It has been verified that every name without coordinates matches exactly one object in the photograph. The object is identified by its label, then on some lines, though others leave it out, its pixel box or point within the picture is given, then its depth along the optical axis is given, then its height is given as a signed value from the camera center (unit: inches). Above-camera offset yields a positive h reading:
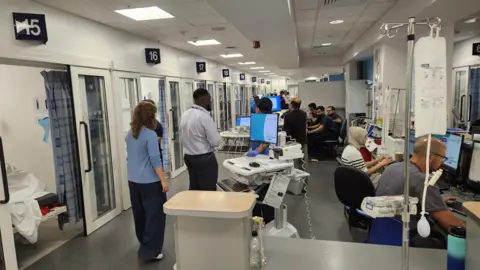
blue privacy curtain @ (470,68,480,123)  285.4 -1.2
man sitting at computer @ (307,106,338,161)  292.7 -31.4
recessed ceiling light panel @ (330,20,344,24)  210.1 +48.2
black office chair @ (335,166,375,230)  107.0 -31.7
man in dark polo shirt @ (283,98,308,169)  203.2 -16.7
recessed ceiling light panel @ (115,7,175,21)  149.1 +43.3
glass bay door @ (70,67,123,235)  148.1 -19.0
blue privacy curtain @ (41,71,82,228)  137.9 -14.8
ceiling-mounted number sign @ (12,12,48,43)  115.3 +29.9
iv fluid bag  44.1 +1.1
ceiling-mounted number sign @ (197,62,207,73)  310.5 +33.1
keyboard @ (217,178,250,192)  124.7 -33.4
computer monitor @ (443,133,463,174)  110.4 -20.4
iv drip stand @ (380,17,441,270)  45.1 -3.1
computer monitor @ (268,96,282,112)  398.2 -4.3
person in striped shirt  137.9 -26.3
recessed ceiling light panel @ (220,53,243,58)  329.0 +46.6
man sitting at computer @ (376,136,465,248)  83.7 -25.3
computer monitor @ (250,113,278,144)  139.0 -12.5
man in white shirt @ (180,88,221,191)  137.0 -17.1
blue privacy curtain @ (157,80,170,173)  244.4 -15.3
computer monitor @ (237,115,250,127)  243.7 -15.7
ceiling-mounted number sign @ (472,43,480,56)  258.4 +33.3
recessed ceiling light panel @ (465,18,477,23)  202.5 +44.3
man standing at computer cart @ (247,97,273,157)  144.5 -20.4
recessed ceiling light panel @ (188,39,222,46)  240.9 +44.8
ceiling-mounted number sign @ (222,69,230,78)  413.1 +35.7
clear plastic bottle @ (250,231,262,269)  56.3 -26.4
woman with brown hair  113.7 -26.5
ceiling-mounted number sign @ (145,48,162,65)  210.8 +31.4
